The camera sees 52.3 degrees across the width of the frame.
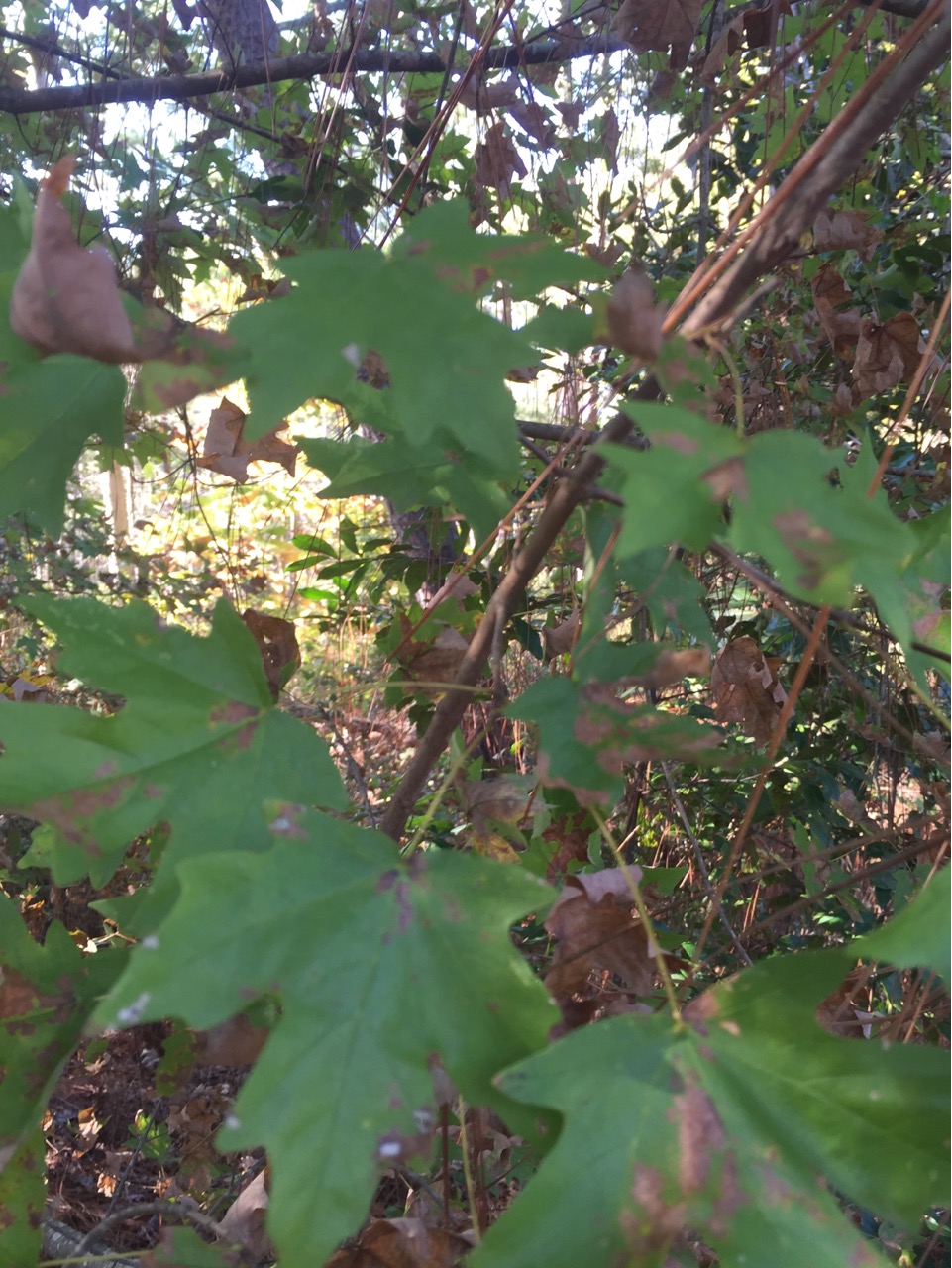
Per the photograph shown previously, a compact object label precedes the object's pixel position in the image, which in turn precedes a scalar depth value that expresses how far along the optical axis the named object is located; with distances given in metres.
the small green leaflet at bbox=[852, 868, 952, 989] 0.19
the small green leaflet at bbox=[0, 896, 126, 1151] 0.27
